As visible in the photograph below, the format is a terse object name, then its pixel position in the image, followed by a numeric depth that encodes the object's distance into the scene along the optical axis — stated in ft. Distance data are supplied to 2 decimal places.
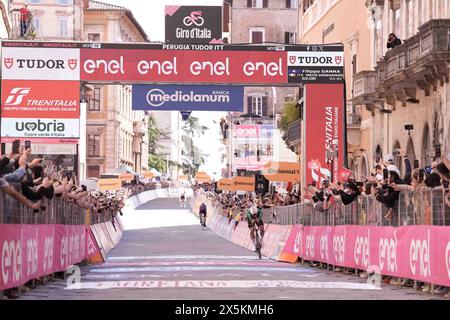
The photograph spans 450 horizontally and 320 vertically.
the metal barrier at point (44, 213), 52.16
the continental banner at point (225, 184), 196.77
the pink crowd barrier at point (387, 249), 55.78
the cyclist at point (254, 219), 117.91
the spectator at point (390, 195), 67.10
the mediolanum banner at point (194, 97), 124.98
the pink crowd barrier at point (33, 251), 51.13
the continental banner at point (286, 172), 146.67
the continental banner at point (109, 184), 198.08
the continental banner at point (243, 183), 186.60
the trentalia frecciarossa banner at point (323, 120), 125.80
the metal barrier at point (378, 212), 57.57
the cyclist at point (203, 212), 221.05
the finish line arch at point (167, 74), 120.98
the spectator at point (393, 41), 124.98
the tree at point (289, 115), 205.46
